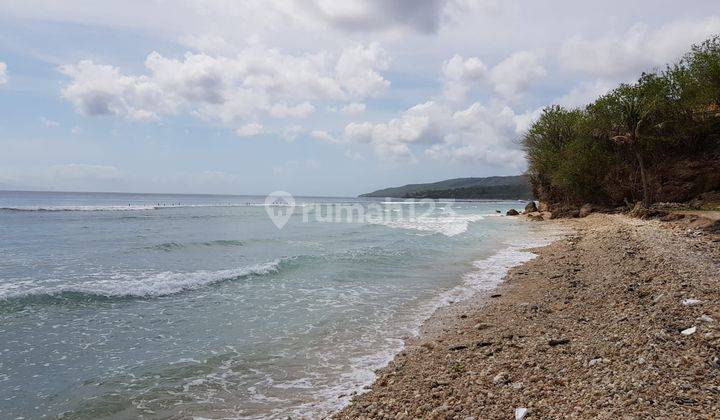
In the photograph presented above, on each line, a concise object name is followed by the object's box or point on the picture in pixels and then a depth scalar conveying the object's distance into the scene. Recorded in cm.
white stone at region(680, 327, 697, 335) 602
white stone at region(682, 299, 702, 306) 761
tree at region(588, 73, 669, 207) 3192
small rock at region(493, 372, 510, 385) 565
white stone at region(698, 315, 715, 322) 641
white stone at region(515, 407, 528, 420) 453
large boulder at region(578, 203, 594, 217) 4088
